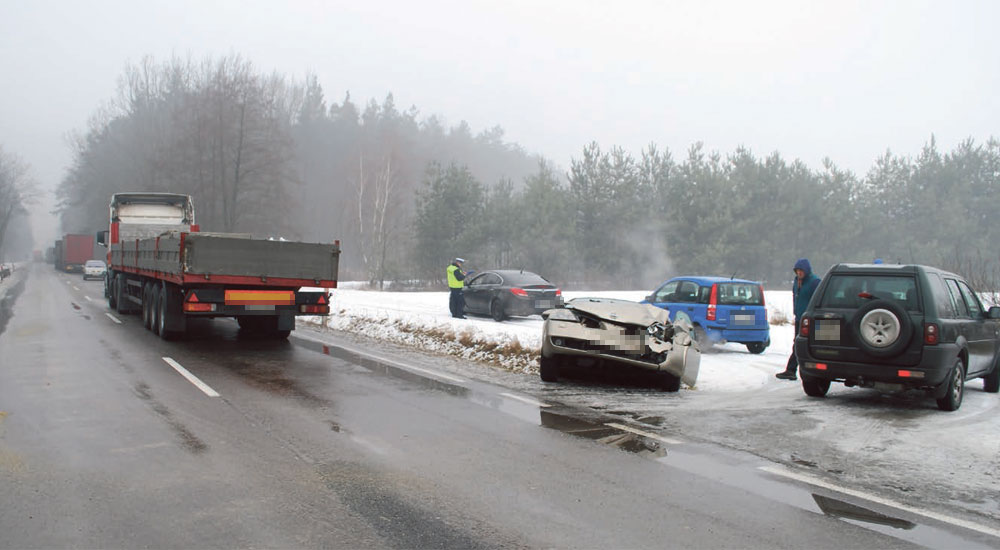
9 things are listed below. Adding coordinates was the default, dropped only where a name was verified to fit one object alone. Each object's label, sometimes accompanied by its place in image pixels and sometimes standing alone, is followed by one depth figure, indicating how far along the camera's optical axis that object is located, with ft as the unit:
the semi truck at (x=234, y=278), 39.29
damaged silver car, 29.50
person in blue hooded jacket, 34.96
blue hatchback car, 44.09
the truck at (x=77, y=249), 193.47
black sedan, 62.85
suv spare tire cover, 25.82
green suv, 25.86
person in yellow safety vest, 64.39
